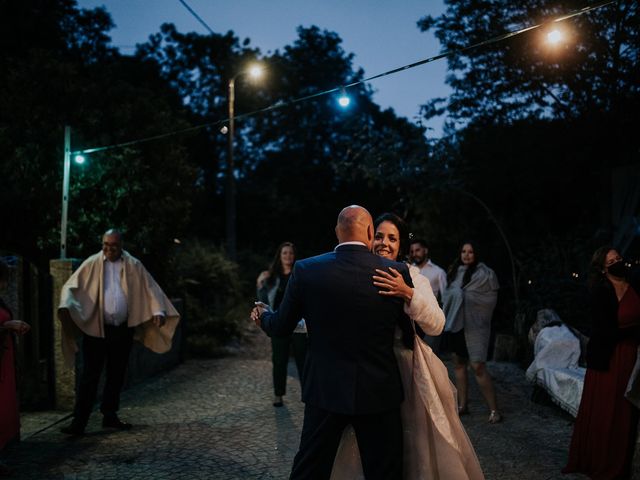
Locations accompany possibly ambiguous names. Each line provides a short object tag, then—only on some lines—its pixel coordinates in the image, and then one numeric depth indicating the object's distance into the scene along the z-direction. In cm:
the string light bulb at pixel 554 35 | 661
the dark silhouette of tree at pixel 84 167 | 984
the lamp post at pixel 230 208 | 1786
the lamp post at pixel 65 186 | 820
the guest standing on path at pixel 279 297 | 732
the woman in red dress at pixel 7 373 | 495
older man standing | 622
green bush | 1198
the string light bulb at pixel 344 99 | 775
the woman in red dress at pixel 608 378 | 480
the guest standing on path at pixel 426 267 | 759
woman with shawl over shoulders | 668
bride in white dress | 335
